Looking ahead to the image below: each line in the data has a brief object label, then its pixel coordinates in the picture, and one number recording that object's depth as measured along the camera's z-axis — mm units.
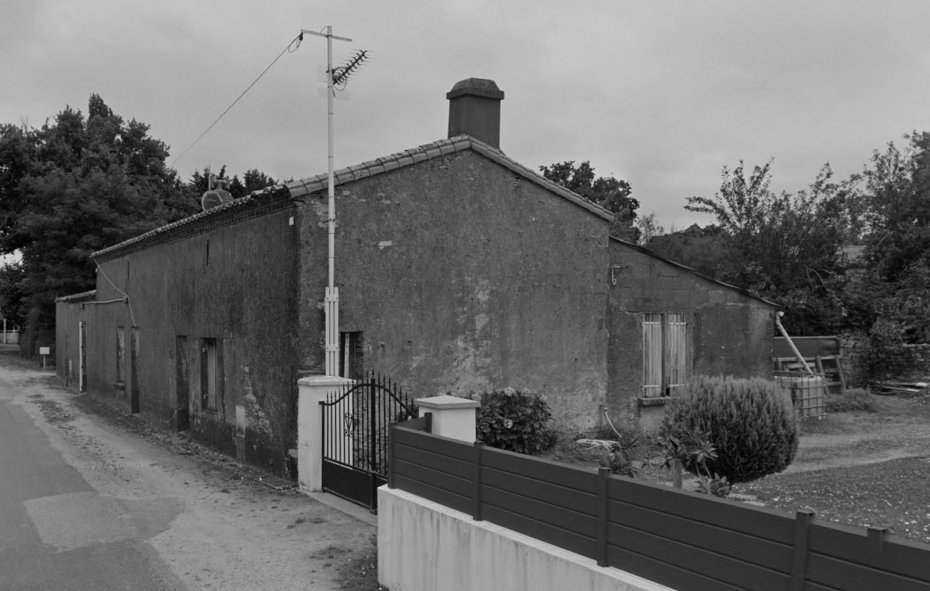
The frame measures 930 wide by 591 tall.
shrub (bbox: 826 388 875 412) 18312
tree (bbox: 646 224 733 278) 28547
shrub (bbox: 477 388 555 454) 9289
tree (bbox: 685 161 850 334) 25188
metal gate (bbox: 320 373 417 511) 8633
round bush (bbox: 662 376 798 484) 7965
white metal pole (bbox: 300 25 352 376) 9969
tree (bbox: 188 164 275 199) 40750
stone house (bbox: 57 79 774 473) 10562
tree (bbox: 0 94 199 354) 33688
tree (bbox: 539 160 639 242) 43156
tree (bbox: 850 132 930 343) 24547
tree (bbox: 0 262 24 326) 43125
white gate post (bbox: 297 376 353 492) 9406
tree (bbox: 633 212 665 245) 49997
